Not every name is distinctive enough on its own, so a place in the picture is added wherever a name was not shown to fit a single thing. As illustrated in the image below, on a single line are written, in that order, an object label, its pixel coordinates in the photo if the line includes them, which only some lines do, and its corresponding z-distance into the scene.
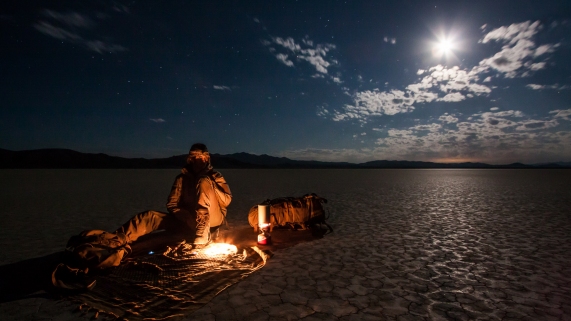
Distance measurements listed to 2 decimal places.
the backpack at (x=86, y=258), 3.19
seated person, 4.38
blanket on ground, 2.72
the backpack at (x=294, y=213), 5.93
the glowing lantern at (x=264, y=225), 4.81
